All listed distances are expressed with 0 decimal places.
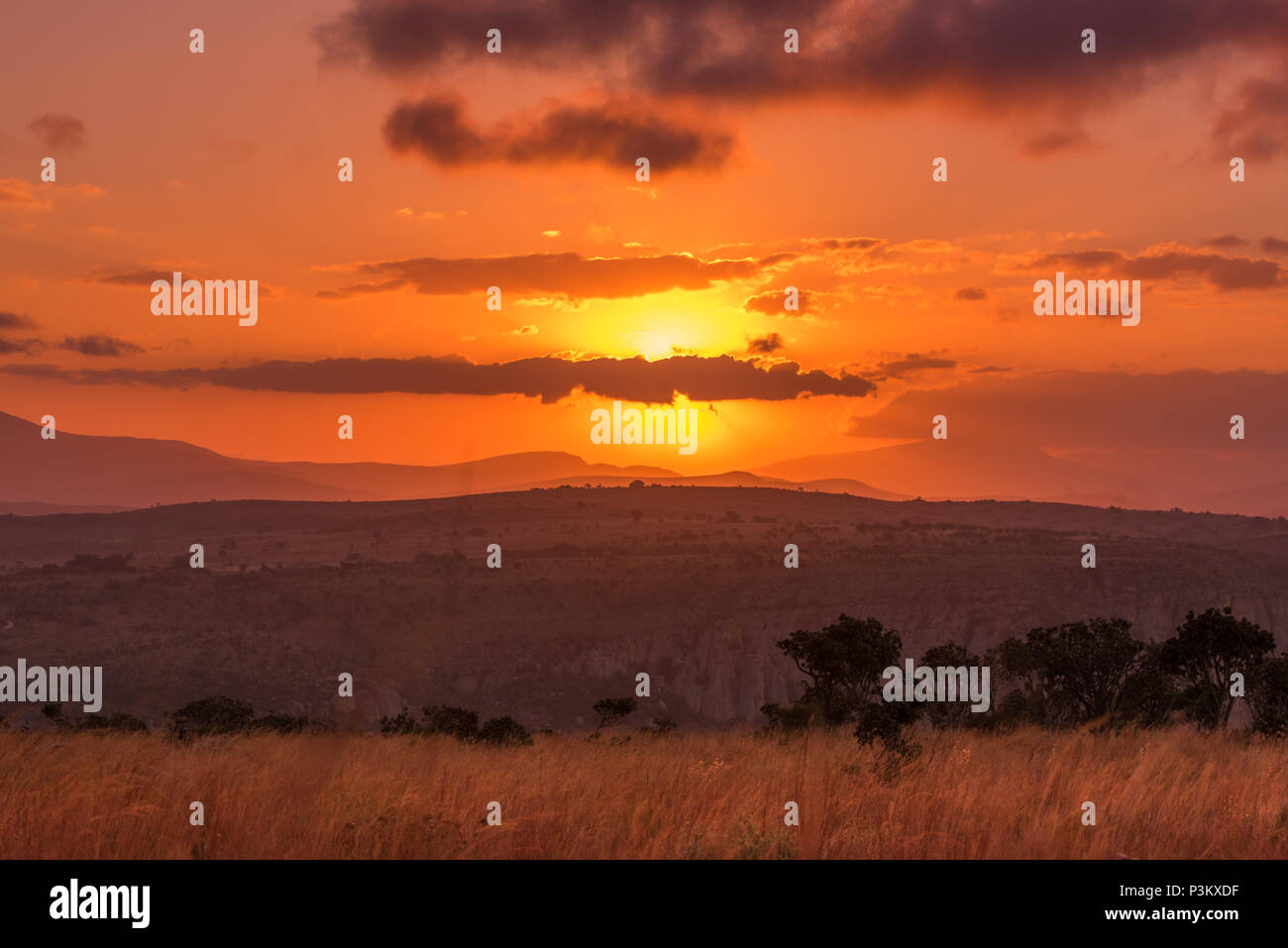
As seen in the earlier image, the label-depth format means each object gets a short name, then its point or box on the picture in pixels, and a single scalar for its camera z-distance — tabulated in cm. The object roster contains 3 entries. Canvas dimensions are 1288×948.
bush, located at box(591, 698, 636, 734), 3359
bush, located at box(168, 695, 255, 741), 2633
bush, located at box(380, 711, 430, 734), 2638
